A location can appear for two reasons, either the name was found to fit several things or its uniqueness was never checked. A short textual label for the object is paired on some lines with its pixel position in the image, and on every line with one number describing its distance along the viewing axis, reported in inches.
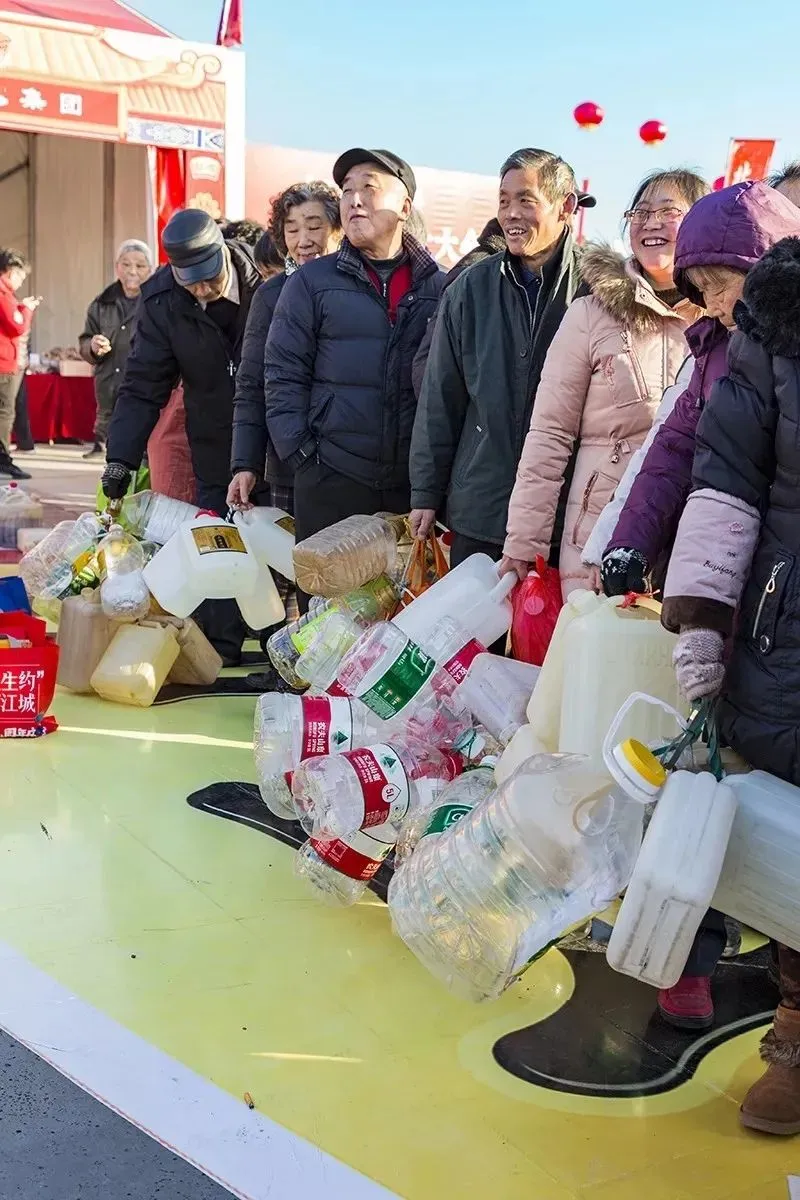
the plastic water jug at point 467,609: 141.3
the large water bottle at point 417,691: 134.1
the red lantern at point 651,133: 676.7
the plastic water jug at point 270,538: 198.4
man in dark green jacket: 147.3
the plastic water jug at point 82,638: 201.6
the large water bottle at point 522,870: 87.5
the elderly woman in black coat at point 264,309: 198.5
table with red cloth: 624.1
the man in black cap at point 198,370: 215.6
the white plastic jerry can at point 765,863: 81.9
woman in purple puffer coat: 97.0
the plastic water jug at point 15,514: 330.0
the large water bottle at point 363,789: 123.2
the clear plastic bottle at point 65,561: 207.3
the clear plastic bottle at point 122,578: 200.4
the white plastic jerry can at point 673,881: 78.4
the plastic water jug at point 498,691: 132.1
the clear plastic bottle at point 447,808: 117.3
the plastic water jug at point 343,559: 162.4
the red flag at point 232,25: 617.3
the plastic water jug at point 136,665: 199.6
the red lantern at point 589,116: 669.9
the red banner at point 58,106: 542.6
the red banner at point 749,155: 558.3
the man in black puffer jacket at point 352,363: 177.5
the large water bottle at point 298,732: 135.3
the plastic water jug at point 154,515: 214.2
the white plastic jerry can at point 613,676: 101.3
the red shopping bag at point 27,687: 178.1
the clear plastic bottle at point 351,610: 160.4
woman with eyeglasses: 133.0
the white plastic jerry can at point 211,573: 187.3
